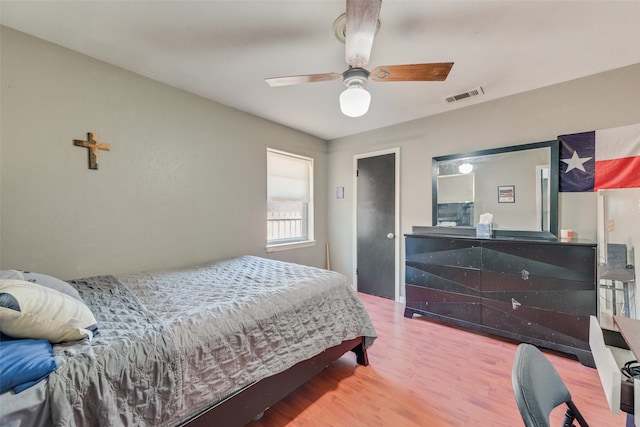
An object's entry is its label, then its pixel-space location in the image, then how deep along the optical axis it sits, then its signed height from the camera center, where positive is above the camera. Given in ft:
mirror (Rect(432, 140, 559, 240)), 8.14 +0.77
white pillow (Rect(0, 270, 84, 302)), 4.42 -1.30
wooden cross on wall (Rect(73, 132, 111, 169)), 6.68 +1.73
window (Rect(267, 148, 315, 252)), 11.73 +0.52
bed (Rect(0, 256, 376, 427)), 3.04 -2.17
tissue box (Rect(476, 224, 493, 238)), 8.76 -0.70
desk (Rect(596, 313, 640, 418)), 2.63 -1.67
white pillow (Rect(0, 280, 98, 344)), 3.05 -1.35
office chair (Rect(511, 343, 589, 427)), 2.40 -1.93
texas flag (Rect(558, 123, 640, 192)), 6.99 +1.49
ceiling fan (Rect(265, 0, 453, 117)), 4.28 +2.97
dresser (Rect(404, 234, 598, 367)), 6.81 -2.42
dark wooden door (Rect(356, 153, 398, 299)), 11.94 -0.70
